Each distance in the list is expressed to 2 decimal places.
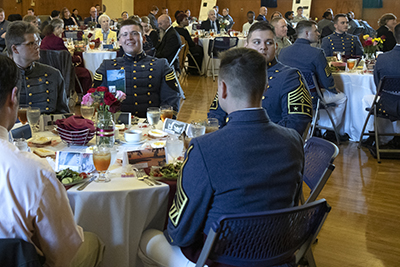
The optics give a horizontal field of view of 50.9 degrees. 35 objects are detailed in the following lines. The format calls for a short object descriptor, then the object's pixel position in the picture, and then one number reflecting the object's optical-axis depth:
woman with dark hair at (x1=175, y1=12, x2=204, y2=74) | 8.56
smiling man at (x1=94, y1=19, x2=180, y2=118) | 3.54
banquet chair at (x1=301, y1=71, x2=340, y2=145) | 4.65
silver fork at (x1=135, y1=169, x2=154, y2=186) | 1.90
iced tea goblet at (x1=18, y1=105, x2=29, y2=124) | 2.52
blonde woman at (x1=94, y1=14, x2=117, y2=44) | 8.12
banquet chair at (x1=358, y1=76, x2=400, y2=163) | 4.25
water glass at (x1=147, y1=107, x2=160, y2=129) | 2.64
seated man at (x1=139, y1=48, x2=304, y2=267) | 1.45
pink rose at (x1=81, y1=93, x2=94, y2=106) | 2.31
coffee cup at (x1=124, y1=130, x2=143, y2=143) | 2.38
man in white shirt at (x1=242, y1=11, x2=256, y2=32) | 12.61
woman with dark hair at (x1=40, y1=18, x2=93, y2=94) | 6.16
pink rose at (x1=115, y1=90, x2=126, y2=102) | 2.39
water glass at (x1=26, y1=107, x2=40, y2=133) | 2.44
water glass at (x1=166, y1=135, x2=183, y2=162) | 2.10
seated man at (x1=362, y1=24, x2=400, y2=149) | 4.54
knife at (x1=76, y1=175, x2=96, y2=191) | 1.79
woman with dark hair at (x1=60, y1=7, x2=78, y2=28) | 12.98
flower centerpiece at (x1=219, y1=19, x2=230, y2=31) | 11.18
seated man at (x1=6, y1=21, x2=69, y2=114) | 3.15
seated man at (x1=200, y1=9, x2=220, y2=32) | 12.22
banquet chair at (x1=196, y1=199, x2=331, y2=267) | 1.36
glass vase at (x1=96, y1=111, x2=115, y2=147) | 2.10
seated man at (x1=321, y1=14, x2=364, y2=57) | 6.32
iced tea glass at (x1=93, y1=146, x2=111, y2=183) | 1.84
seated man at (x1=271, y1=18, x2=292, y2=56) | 6.30
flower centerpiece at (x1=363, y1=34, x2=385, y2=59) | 5.56
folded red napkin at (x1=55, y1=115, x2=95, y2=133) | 2.27
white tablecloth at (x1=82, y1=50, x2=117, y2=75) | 6.74
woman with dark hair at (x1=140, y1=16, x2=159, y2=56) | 7.49
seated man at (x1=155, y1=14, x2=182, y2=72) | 7.29
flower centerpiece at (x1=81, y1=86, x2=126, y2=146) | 2.10
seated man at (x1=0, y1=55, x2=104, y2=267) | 1.29
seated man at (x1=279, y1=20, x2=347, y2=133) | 4.64
